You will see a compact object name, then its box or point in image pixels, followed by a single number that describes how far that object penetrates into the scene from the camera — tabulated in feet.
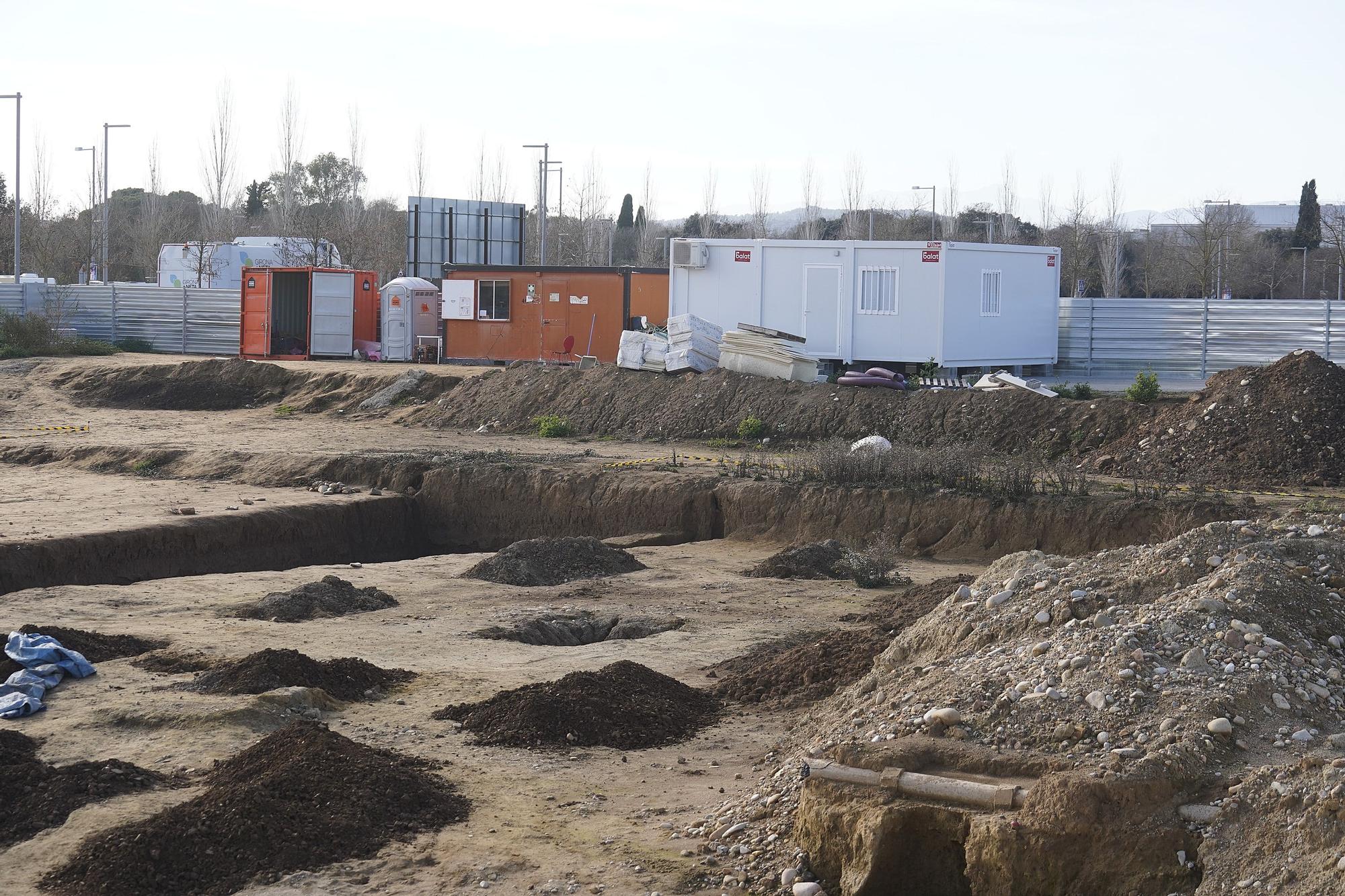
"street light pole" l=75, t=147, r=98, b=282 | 214.14
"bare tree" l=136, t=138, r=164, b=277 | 237.53
